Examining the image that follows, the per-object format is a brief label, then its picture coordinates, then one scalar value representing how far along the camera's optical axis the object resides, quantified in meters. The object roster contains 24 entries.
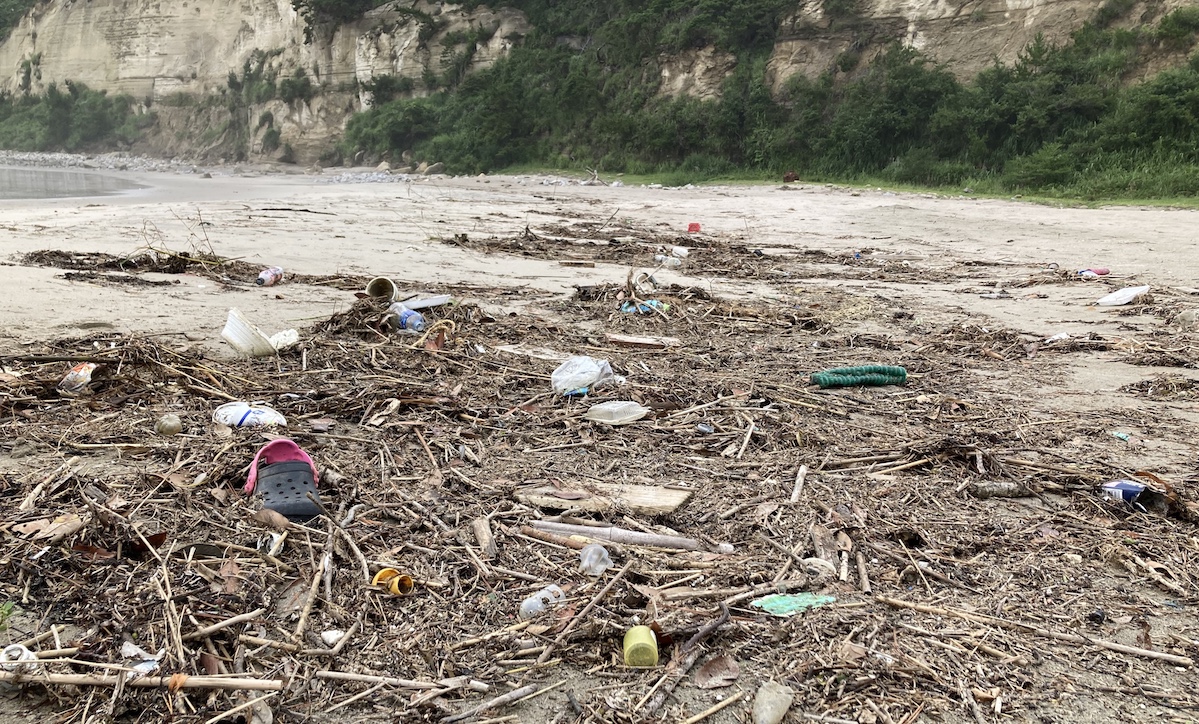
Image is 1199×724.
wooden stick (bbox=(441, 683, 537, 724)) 1.62
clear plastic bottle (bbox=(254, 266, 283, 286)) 6.45
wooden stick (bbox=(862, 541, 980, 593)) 2.18
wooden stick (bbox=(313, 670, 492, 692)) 1.69
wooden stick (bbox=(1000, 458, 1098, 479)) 2.90
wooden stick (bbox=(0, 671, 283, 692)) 1.58
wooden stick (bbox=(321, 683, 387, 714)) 1.63
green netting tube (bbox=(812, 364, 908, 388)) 4.18
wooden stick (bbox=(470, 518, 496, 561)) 2.25
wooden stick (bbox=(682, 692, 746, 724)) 1.64
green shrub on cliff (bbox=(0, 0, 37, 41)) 53.06
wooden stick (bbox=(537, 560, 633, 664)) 1.80
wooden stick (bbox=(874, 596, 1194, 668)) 1.84
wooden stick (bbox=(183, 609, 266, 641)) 1.76
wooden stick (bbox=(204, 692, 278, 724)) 1.54
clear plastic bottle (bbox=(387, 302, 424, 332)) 4.93
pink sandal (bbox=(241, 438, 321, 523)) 2.36
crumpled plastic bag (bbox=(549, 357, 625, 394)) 3.88
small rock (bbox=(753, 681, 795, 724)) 1.63
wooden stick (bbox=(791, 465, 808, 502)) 2.69
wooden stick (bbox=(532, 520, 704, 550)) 2.34
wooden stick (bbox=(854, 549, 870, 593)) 2.12
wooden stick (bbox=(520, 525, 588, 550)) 2.31
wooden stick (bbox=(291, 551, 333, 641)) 1.83
